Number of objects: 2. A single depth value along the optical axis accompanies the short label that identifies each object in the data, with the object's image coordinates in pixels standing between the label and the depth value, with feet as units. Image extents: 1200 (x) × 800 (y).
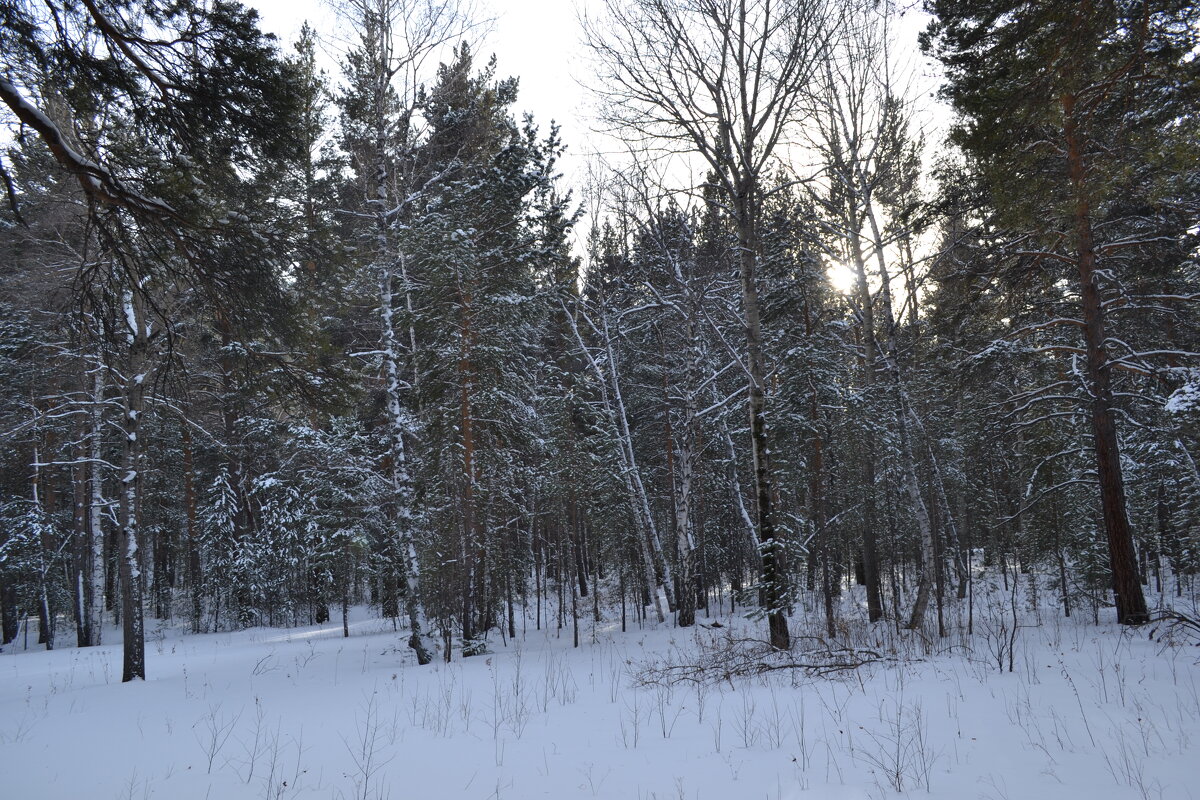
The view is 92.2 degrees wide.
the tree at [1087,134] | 20.29
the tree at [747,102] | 29.73
